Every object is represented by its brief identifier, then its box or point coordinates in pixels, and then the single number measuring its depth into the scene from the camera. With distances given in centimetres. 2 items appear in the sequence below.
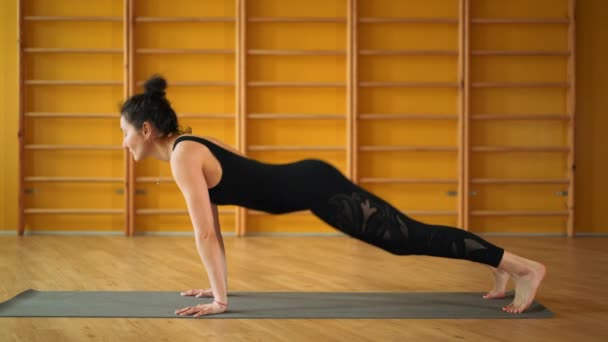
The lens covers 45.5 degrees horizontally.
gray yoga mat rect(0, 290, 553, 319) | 265
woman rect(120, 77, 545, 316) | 240
